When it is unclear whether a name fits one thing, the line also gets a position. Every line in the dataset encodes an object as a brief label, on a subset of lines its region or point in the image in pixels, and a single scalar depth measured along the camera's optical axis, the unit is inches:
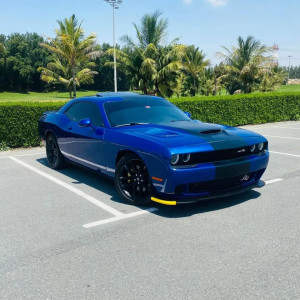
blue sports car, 161.0
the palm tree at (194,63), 1546.5
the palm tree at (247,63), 1192.2
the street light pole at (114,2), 1333.7
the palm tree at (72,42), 1104.2
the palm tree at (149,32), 1086.4
